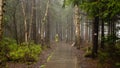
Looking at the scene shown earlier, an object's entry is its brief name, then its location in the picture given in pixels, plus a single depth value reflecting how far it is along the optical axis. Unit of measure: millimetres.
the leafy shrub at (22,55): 17328
